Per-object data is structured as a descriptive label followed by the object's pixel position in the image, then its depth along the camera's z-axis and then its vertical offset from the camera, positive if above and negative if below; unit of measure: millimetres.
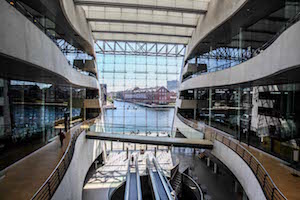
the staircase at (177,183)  10758 -5384
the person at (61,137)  8477 -1903
